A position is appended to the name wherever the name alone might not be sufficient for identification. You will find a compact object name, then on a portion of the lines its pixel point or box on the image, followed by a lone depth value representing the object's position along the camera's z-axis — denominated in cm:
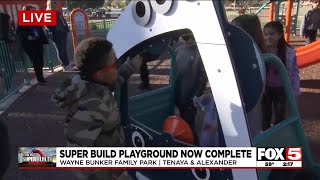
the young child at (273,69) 339
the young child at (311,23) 971
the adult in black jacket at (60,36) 865
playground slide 698
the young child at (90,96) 195
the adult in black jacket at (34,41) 660
